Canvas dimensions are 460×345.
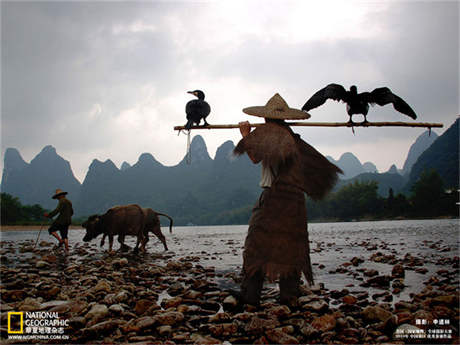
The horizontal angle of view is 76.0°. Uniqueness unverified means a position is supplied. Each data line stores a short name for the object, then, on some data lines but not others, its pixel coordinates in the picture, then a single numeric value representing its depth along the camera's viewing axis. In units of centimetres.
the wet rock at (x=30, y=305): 370
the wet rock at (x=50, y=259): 847
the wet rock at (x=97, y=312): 335
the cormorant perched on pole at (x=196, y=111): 489
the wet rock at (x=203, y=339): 276
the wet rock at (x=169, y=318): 321
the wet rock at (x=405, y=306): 352
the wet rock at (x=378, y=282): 499
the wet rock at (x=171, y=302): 388
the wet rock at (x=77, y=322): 320
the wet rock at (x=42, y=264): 736
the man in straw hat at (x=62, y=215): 1118
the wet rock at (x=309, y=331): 287
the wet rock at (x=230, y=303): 377
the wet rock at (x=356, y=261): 738
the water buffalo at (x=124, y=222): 1070
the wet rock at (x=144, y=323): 303
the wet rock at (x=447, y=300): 355
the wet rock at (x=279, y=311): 343
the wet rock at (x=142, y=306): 367
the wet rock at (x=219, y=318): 332
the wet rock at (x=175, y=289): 467
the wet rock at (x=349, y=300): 391
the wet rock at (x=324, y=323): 299
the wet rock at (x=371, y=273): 566
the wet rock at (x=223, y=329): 299
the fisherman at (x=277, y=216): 378
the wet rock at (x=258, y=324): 303
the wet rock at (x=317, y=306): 353
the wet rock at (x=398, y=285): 472
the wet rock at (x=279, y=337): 273
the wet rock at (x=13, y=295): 428
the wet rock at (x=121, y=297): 407
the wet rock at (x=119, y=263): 740
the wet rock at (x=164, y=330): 298
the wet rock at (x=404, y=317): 305
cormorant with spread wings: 436
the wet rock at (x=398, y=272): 555
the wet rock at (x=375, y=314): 319
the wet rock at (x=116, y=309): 356
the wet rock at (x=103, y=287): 463
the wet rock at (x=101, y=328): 296
